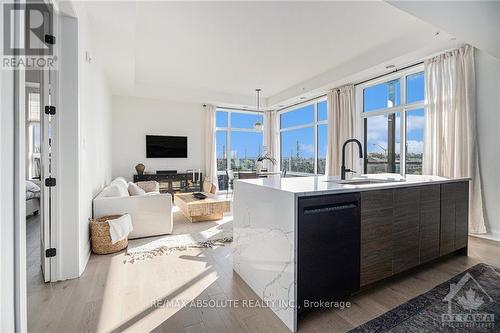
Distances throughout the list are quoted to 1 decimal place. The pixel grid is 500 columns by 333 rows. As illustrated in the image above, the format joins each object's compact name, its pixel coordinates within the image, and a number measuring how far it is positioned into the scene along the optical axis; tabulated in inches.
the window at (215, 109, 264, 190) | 308.5
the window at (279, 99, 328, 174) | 264.5
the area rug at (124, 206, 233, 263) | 113.0
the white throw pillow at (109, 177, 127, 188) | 161.9
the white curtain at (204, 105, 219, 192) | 287.1
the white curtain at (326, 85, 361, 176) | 209.0
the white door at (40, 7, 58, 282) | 85.9
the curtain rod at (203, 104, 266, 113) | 300.3
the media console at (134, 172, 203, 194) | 246.5
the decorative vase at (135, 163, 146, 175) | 246.8
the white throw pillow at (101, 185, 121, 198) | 132.2
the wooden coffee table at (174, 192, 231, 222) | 158.7
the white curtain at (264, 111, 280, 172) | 323.6
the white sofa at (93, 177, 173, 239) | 125.4
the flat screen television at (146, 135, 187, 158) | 265.3
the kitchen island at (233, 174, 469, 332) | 61.6
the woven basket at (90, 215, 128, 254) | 109.3
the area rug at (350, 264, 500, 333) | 62.6
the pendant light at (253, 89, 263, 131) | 259.5
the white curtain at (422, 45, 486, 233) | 135.0
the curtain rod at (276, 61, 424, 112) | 165.2
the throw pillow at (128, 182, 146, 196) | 149.5
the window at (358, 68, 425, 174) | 171.2
